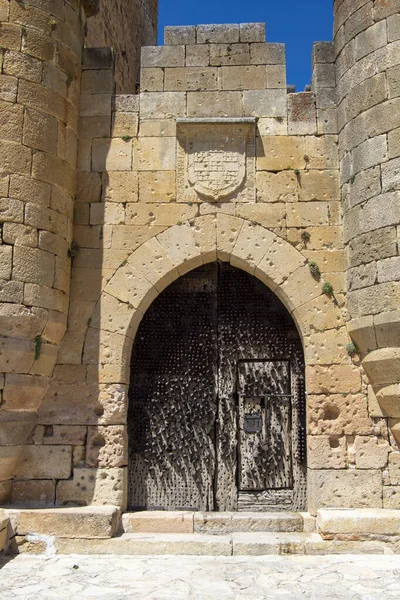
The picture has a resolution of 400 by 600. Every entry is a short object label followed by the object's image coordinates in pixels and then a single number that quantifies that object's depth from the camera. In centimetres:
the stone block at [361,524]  489
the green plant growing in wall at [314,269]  561
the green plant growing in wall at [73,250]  568
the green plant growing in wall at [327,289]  555
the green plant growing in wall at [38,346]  524
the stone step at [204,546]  487
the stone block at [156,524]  525
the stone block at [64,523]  497
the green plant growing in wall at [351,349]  541
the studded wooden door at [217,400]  568
